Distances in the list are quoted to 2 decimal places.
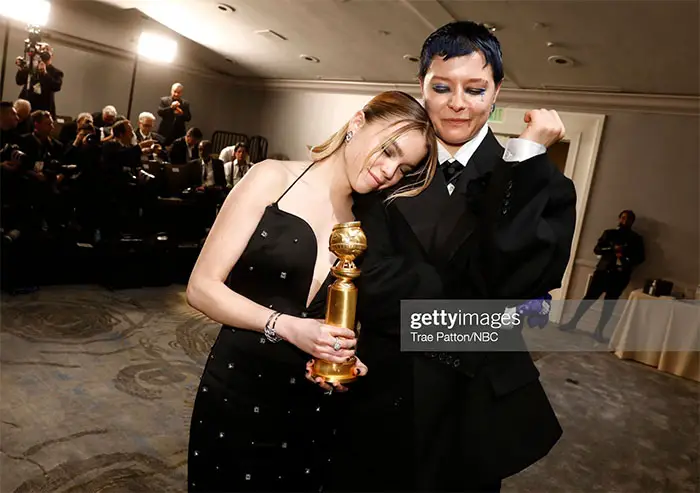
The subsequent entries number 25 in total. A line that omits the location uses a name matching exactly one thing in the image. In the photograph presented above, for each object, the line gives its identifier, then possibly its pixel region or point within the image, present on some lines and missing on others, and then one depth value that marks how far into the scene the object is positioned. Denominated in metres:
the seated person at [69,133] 7.67
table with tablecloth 6.32
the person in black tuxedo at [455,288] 1.36
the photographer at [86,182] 6.41
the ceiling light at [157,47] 11.16
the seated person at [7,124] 5.67
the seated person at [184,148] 8.95
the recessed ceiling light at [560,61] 7.10
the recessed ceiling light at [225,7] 8.60
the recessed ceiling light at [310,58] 10.19
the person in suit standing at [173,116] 10.20
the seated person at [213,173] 8.12
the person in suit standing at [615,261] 7.69
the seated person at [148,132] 8.23
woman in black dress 1.48
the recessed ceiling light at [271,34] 9.23
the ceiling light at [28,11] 9.23
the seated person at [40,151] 5.91
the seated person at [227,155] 9.85
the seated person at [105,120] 8.04
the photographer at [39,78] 8.70
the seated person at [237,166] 9.06
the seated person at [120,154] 6.51
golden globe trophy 1.34
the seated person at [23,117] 6.60
